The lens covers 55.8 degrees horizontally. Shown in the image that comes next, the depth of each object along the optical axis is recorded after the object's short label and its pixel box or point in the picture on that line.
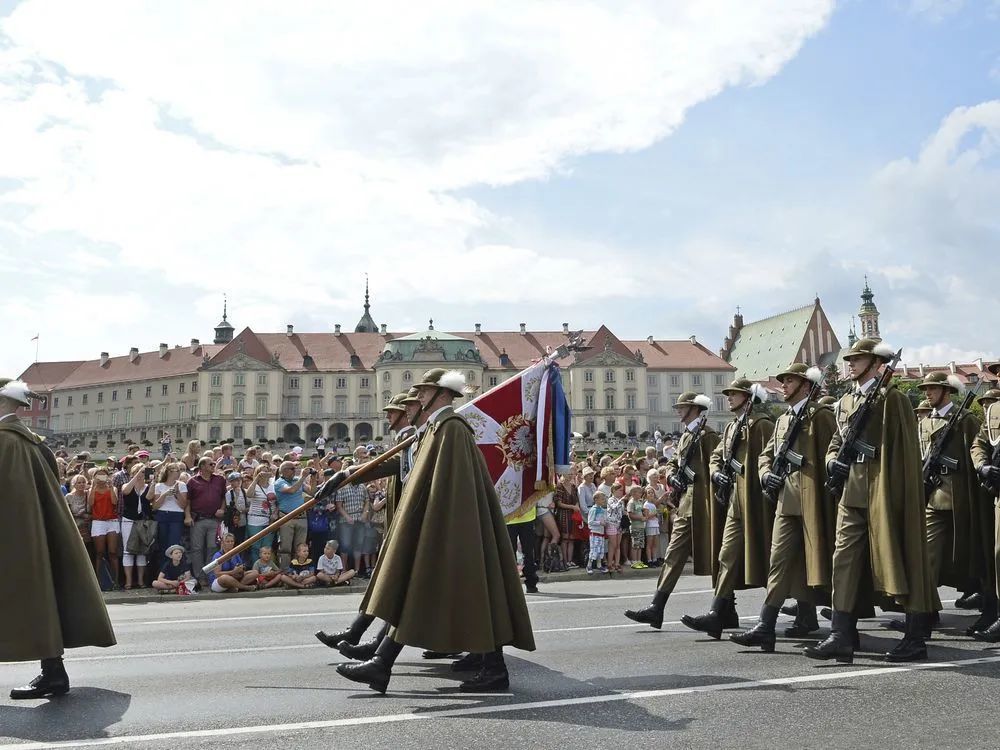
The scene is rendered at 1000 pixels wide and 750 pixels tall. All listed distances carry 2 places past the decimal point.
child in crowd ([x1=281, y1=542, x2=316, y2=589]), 14.56
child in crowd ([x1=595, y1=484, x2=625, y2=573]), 16.45
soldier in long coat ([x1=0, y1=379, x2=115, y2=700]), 6.40
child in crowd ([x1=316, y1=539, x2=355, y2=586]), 14.84
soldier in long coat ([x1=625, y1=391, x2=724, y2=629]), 9.30
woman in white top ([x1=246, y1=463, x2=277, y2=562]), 15.40
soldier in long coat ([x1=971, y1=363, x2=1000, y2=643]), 8.60
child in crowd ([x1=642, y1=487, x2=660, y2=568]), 17.45
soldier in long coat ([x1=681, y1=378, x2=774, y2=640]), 8.66
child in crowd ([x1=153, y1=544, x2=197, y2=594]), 14.30
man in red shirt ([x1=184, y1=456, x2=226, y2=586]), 14.95
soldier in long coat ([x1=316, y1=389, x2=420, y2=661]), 7.34
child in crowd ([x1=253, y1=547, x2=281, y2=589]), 14.54
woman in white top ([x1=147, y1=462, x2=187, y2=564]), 14.80
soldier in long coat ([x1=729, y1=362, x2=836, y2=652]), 7.99
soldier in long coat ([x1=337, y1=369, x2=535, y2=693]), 6.30
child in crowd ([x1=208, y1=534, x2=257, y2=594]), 14.30
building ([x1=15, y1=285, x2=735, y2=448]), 113.00
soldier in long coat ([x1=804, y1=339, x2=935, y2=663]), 7.42
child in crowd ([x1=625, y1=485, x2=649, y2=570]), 17.08
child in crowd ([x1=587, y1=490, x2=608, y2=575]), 16.19
